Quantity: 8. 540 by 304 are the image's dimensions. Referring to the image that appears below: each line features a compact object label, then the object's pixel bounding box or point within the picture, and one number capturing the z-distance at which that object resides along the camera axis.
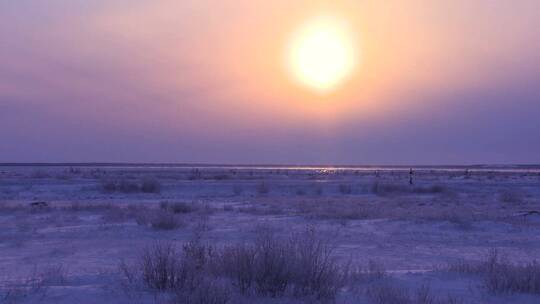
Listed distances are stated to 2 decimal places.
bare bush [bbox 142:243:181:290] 10.48
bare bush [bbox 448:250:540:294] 10.98
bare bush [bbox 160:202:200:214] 29.83
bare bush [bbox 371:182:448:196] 51.44
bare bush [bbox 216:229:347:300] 10.07
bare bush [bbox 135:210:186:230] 22.05
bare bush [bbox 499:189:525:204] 40.38
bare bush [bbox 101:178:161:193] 52.19
